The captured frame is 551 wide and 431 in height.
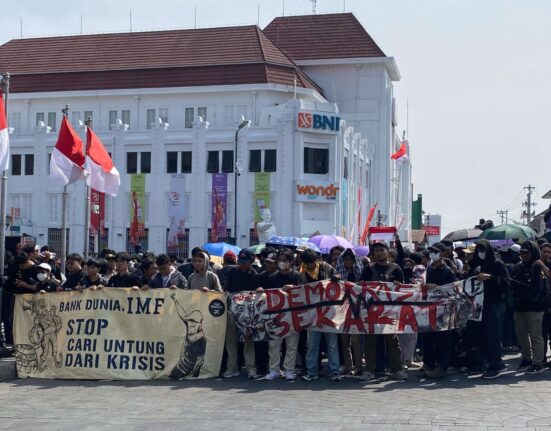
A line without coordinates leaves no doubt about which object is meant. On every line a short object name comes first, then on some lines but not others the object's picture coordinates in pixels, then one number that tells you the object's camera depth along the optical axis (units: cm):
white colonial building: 5869
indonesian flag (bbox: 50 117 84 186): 2095
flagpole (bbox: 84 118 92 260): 3206
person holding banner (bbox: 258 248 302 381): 1352
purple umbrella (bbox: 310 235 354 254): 2608
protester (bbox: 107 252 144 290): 1424
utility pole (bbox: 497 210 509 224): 13638
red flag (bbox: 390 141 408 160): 7110
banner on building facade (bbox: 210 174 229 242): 5856
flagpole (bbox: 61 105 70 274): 2941
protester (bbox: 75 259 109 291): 1436
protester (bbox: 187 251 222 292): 1409
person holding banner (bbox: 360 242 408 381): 1341
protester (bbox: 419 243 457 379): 1348
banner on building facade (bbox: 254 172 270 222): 5831
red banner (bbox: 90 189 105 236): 5915
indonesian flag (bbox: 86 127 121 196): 2275
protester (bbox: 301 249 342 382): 1336
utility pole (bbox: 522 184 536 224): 11638
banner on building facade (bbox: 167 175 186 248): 6009
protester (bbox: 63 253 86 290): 1470
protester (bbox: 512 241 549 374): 1367
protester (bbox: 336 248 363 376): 1374
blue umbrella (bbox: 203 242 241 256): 2416
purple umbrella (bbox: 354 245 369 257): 2311
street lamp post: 5221
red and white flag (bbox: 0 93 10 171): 1645
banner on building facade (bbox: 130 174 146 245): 6103
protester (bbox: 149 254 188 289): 1434
